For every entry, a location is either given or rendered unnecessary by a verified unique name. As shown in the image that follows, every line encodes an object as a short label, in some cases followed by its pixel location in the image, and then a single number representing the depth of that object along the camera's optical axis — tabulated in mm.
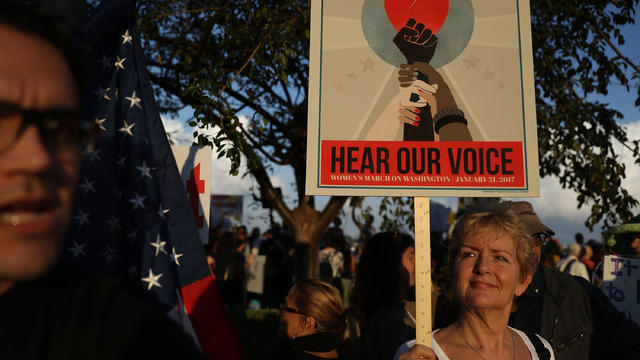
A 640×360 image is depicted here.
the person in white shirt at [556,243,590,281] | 7616
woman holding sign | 2410
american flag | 1967
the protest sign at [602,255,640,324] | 4059
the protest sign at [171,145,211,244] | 3521
